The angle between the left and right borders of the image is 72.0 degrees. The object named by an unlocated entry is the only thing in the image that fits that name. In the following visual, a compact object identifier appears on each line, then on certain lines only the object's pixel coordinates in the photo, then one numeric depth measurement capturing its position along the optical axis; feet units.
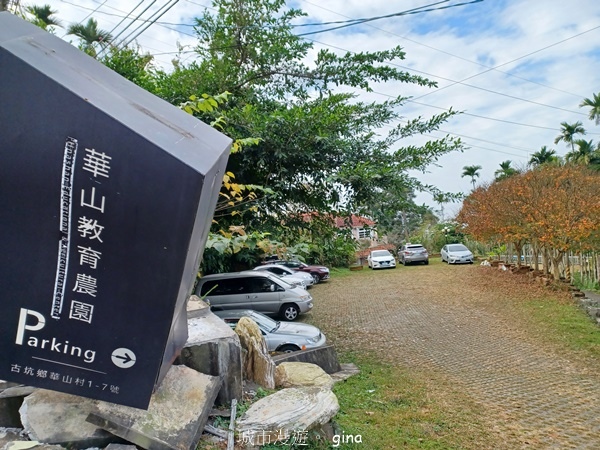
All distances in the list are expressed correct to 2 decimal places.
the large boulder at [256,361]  15.47
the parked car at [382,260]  88.08
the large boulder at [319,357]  21.45
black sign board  5.37
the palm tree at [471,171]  133.14
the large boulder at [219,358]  12.24
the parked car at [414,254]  89.76
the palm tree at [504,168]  97.69
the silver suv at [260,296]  39.17
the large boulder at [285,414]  10.67
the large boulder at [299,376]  17.10
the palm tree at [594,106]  97.33
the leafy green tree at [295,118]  25.39
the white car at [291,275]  60.29
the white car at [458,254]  83.15
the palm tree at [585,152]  86.10
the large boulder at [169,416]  8.54
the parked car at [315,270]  73.07
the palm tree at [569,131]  103.35
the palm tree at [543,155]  99.76
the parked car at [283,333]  26.37
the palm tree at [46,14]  33.99
